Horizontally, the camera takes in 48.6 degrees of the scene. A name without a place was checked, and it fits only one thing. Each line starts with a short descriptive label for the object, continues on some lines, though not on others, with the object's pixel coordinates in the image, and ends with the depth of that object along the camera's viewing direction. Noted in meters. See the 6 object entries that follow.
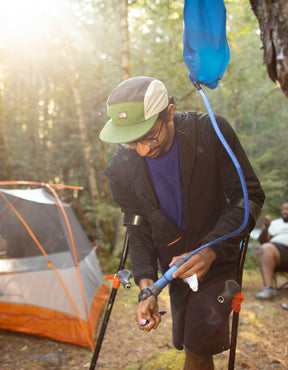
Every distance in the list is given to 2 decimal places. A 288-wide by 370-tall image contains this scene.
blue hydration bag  1.65
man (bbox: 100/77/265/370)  1.62
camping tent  3.85
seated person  4.71
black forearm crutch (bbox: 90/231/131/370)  1.85
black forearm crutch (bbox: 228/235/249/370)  1.84
